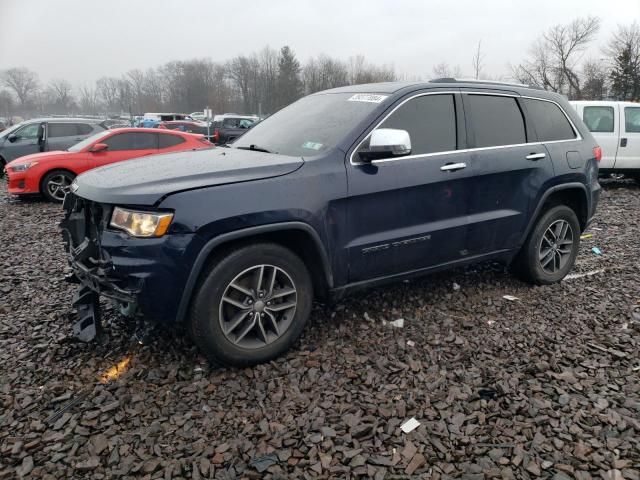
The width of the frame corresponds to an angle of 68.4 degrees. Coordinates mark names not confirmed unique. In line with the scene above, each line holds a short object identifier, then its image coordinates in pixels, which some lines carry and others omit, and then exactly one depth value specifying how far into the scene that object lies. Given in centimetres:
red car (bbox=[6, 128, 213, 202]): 889
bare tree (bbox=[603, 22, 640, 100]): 4481
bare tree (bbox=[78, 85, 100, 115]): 9720
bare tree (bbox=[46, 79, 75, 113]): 9231
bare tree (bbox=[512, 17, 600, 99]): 5091
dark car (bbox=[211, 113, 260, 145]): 2298
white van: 1048
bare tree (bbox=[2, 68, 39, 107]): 10050
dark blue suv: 268
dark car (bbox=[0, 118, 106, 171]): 1172
